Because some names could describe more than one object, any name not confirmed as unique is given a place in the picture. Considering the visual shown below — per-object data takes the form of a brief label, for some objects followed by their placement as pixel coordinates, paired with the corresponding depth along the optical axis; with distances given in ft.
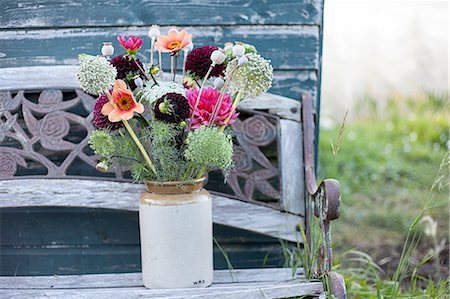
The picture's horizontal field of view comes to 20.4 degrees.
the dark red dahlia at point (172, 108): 7.79
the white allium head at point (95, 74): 7.73
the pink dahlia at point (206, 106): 7.97
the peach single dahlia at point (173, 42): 7.97
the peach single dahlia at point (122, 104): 7.77
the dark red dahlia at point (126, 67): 8.08
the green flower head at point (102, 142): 7.90
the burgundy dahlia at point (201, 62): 8.10
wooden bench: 8.84
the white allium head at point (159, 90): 7.90
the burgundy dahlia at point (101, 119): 7.94
